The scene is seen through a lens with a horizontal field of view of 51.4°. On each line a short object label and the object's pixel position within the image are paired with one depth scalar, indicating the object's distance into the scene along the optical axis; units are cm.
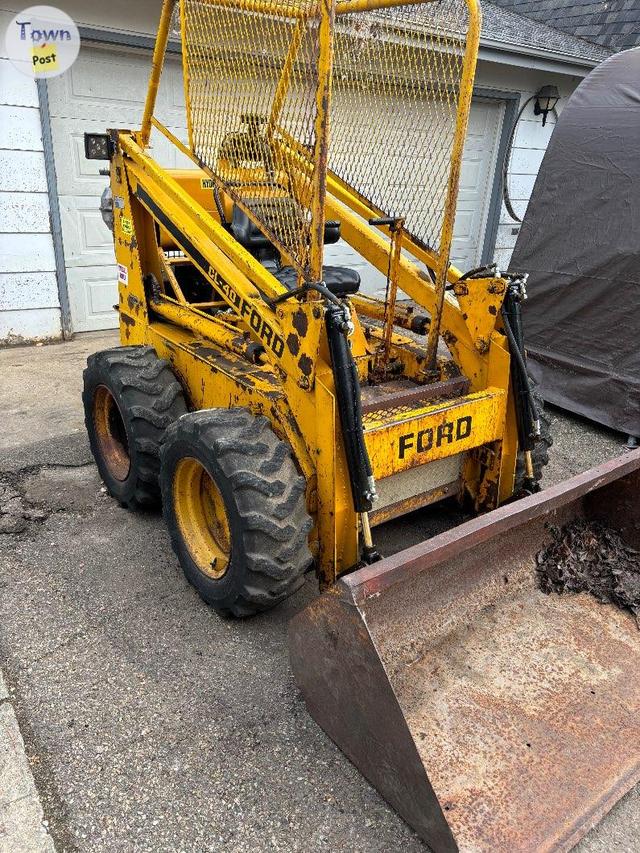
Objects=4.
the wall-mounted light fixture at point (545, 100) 909
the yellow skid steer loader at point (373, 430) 204
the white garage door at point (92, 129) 632
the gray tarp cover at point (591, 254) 512
